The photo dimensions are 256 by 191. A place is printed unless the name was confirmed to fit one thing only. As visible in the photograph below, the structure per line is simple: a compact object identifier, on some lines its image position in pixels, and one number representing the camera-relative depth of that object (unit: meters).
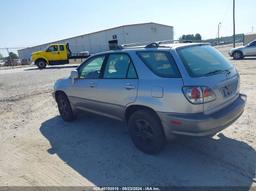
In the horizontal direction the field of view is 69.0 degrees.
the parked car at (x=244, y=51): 13.93
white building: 35.07
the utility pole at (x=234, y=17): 24.64
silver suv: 2.51
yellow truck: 17.90
